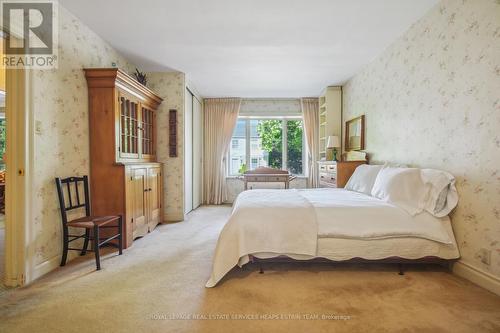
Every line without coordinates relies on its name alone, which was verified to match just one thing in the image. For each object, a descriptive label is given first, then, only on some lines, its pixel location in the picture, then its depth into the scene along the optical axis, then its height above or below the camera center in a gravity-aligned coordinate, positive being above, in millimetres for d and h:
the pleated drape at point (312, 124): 5645 +908
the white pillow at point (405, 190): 2164 -240
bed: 2053 -600
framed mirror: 3947 +513
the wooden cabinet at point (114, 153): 2773 +137
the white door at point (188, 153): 4310 +209
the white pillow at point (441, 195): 2096 -265
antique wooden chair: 2262 -522
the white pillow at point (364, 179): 2941 -185
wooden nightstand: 3773 -117
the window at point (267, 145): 5961 +456
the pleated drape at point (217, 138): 5691 +601
